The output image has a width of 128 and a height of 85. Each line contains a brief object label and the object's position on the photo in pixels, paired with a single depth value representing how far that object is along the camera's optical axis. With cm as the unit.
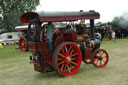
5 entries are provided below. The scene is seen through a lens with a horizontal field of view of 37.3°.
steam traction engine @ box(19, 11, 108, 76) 529
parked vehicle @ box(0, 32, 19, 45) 2445
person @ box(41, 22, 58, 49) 545
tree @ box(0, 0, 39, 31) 2878
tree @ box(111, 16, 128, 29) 2780
